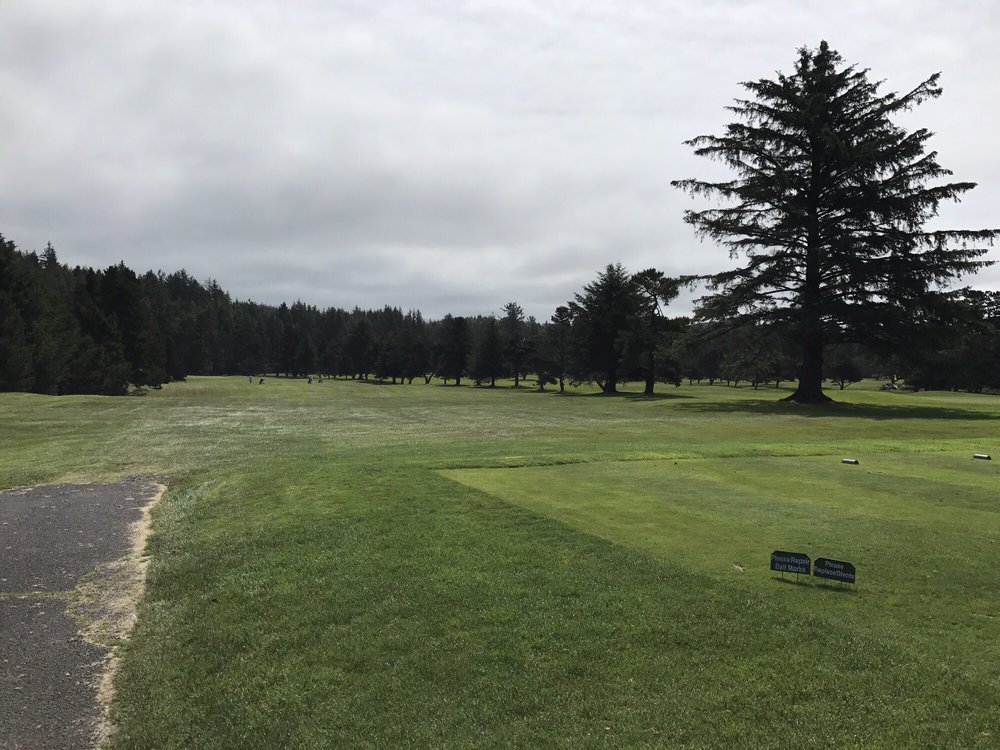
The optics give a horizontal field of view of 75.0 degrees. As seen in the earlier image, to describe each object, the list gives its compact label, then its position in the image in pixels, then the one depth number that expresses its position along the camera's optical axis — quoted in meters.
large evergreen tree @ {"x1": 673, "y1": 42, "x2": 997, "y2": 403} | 42.75
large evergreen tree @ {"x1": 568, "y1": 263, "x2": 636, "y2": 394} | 76.19
